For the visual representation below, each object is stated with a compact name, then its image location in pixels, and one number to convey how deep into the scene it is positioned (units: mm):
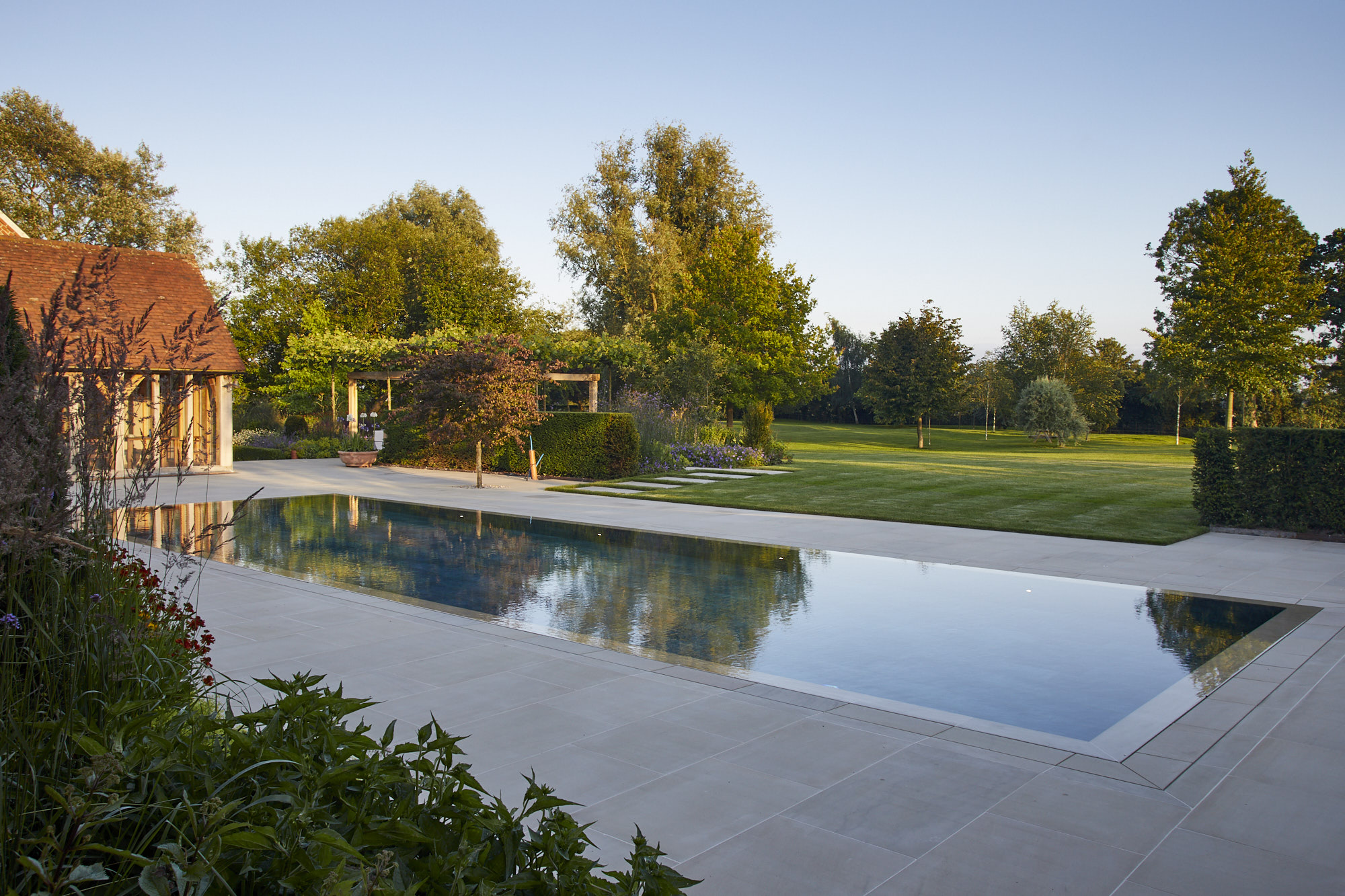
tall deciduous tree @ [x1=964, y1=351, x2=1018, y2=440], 47031
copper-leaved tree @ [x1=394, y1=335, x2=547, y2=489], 17031
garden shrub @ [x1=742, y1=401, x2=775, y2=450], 23906
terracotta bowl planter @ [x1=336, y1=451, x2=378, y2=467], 22469
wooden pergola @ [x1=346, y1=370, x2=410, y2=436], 24061
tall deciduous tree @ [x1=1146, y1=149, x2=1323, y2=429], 31531
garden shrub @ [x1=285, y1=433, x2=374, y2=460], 25172
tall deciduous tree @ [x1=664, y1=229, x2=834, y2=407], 28766
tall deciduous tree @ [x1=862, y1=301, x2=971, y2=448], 40188
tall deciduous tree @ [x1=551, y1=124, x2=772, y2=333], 36469
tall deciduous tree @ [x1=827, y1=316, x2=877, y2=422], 59469
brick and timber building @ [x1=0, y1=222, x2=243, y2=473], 18875
